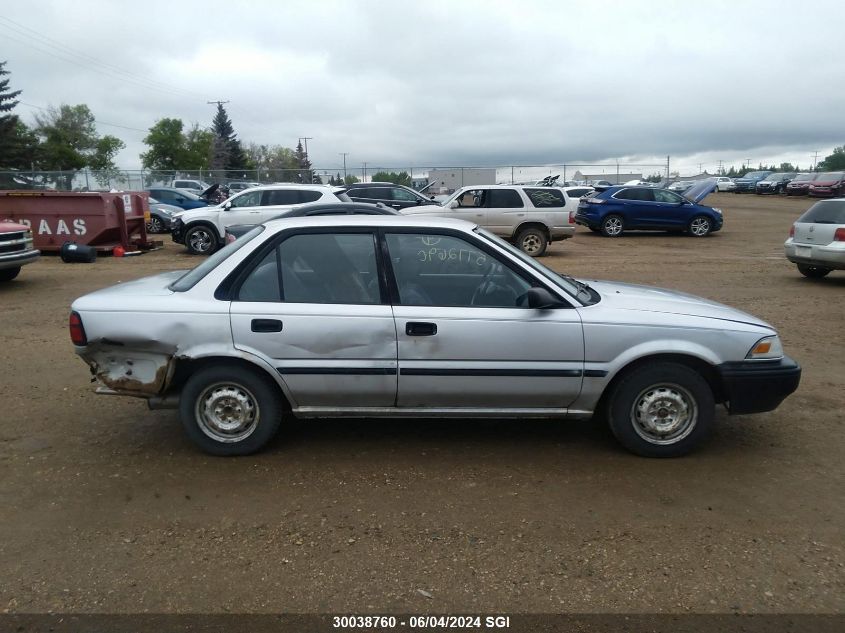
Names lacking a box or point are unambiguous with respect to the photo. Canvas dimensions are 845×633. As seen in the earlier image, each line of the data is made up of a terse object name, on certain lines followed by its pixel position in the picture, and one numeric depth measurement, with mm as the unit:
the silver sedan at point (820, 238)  11392
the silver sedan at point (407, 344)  4270
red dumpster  14492
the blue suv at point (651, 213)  21953
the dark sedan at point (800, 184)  41031
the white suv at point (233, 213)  16109
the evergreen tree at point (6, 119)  56972
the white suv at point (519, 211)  16266
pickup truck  10812
